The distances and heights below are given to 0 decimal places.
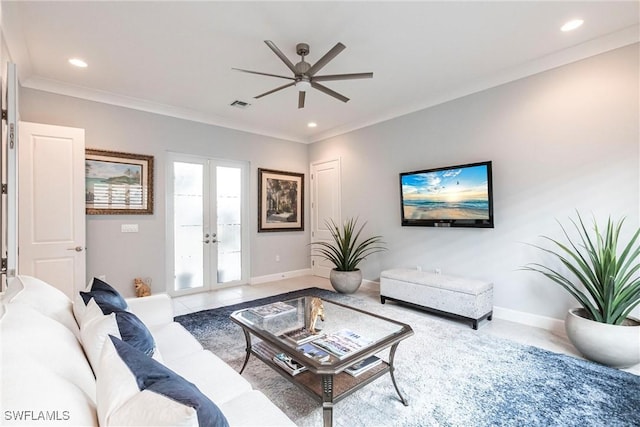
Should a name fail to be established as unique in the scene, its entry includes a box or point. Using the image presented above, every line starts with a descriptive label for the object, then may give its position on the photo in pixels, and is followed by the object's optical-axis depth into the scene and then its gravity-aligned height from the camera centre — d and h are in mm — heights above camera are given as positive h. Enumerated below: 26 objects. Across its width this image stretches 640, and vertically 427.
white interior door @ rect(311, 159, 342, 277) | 5621 +259
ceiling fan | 2488 +1296
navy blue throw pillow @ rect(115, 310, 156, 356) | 1273 -525
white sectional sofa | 672 -450
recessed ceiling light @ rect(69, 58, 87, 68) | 3076 +1657
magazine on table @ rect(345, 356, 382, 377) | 1833 -988
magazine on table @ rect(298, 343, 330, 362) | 1661 -818
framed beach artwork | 3818 +467
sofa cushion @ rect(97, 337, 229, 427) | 655 -448
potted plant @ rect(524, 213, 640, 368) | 2273 -821
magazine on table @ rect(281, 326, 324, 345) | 1914 -830
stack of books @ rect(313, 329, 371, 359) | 1745 -817
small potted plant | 4555 -691
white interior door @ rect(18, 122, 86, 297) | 3168 +139
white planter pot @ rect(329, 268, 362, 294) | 4535 -1037
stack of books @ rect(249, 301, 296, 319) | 2371 -803
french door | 4559 -136
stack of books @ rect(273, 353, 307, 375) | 1835 -971
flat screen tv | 3572 +227
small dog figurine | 3938 -970
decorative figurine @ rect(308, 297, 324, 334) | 2185 -823
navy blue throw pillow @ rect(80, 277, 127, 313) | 1568 -449
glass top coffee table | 1611 -819
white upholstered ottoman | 3230 -963
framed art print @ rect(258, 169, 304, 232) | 5469 +285
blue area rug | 1797 -1254
